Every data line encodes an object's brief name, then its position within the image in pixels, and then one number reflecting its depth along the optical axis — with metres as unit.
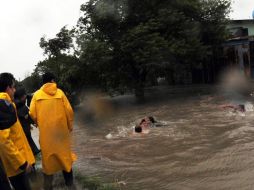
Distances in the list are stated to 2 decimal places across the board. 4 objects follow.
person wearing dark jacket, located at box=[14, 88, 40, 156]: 3.86
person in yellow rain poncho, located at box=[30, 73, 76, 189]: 3.58
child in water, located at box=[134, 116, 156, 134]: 7.75
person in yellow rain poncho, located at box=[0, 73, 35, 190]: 2.58
